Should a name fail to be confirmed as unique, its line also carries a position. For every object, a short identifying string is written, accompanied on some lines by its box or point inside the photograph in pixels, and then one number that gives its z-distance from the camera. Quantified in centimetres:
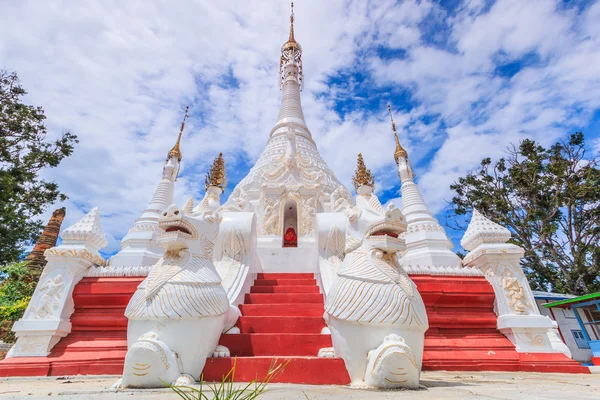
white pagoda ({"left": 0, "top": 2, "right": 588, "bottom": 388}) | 286
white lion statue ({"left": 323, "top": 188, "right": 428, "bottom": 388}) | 259
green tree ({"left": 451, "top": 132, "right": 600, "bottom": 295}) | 1484
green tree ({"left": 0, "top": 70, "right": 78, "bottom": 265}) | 1170
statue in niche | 876
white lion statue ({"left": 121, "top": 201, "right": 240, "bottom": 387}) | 262
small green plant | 241
